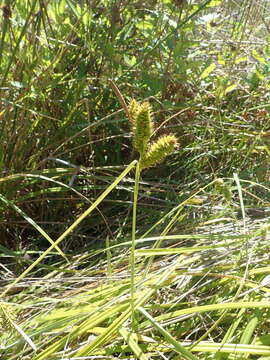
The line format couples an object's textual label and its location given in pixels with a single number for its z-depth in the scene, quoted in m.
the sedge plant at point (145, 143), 0.56
